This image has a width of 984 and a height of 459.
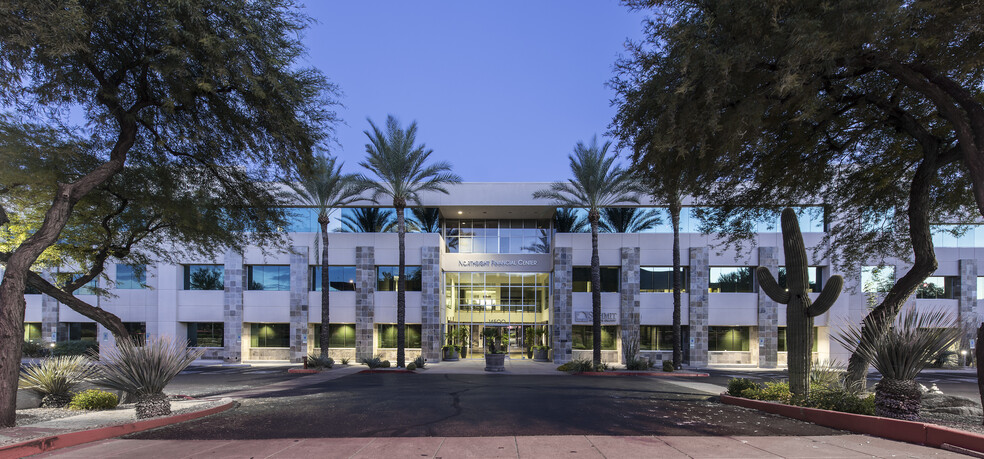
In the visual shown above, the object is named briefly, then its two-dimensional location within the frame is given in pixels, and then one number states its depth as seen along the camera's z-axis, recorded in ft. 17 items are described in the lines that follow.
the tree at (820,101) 29.25
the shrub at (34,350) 114.11
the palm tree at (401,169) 94.73
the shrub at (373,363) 94.54
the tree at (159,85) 34.60
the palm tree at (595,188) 97.30
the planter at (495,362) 93.76
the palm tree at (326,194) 98.37
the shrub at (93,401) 42.27
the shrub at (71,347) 109.47
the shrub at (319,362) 95.66
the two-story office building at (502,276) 109.09
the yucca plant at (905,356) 30.94
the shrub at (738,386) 46.29
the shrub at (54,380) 43.68
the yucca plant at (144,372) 38.04
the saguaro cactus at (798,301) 38.91
